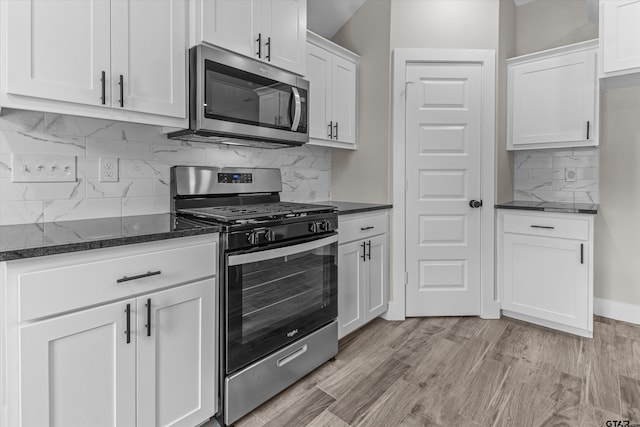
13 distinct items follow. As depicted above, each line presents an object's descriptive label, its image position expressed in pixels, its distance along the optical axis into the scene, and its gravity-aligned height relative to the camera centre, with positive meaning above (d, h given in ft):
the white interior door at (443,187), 9.82 +0.53
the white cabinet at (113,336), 3.78 -1.57
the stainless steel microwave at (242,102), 6.09 +1.93
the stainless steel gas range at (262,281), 5.59 -1.29
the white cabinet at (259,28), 6.10 +3.26
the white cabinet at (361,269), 8.22 -1.52
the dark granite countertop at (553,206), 8.64 +0.02
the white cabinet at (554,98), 9.27 +2.89
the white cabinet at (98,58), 4.42 +2.01
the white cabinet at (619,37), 7.81 +3.71
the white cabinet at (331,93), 8.87 +2.93
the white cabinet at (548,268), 8.77 -1.57
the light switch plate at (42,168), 5.30 +0.56
